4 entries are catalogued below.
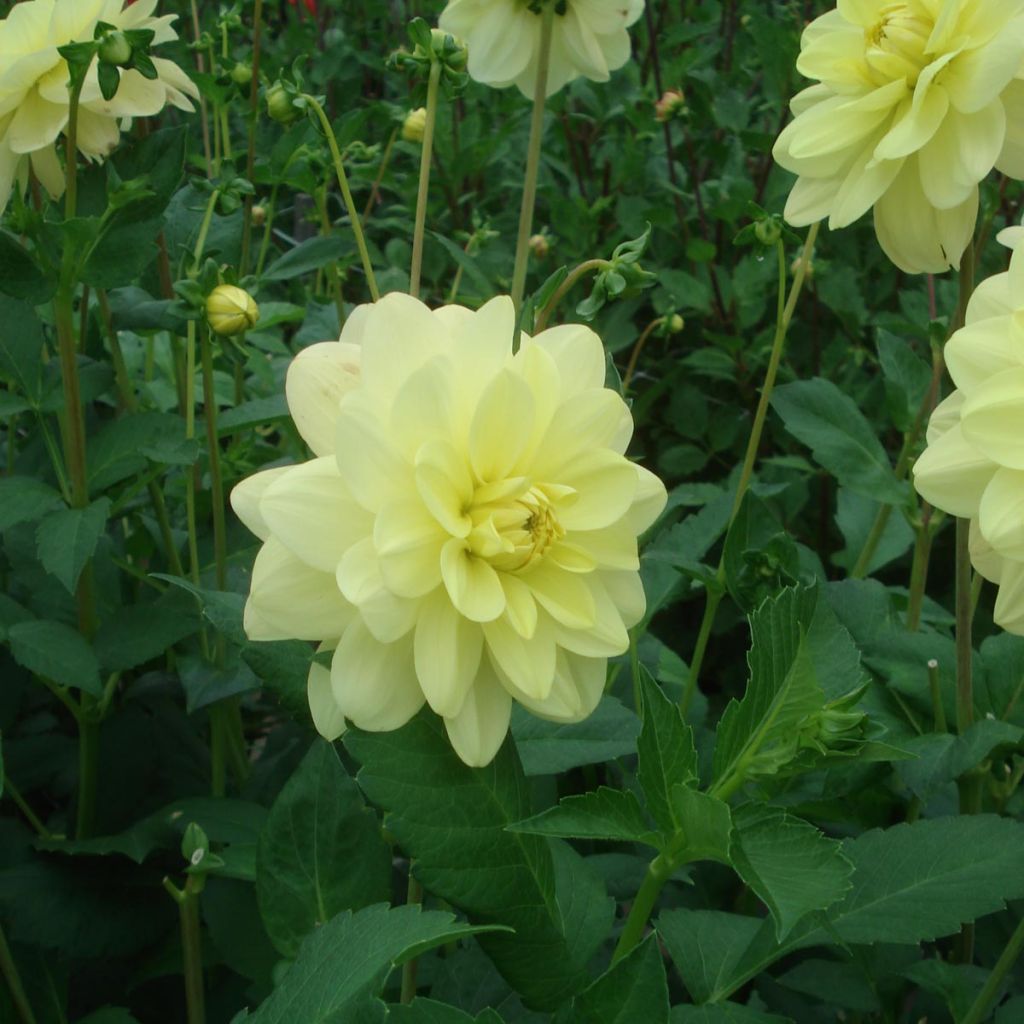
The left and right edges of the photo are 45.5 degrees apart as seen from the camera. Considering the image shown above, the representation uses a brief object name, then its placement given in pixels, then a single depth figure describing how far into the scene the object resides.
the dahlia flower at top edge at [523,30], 1.04
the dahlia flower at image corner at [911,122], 0.80
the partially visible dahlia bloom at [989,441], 0.65
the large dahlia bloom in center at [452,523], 0.58
